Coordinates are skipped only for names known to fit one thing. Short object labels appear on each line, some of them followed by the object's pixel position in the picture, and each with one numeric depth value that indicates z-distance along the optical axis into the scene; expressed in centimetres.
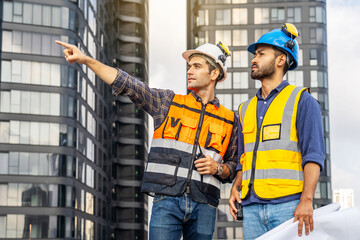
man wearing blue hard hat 530
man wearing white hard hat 600
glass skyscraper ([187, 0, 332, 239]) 8869
